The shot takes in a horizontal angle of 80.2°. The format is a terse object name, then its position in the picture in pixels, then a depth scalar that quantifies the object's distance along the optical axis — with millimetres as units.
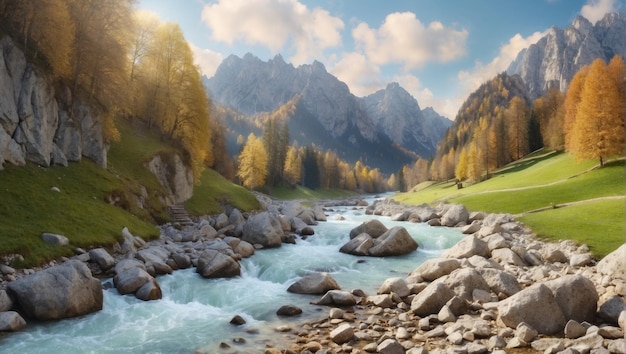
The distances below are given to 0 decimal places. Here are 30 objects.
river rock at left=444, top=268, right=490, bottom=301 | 17797
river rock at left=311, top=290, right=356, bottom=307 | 18500
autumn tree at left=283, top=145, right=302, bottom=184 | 133950
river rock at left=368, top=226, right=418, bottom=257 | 31656
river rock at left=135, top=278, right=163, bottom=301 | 18797
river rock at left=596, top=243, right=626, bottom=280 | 18156
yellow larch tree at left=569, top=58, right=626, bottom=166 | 53159
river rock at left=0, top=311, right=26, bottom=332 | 14062
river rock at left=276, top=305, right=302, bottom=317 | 17281
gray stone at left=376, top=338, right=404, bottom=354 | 12594
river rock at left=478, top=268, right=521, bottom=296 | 18297
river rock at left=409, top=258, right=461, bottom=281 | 21906
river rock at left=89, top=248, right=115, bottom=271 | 21984
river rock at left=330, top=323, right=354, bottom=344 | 13898
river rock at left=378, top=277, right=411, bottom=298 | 19328
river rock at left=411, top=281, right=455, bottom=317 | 16594
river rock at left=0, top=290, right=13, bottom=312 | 15070
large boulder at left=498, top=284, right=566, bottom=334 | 13758
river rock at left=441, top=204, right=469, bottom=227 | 48688
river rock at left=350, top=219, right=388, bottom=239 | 37750
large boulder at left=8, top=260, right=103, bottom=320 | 15523
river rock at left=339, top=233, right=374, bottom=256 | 32125
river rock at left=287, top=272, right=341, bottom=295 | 20695
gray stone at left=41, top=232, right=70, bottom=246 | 21125
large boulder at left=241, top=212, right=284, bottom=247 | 34438
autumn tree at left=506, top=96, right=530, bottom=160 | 111312
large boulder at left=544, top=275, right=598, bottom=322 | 14117
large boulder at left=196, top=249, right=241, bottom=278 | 23547
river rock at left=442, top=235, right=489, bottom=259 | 27109
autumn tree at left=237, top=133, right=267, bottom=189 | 96688
